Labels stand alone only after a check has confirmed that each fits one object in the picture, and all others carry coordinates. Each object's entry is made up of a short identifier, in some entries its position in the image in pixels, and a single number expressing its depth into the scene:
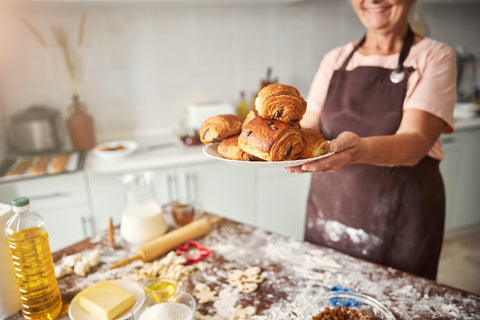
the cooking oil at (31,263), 0.83
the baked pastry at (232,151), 0.89
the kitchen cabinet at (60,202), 1.86
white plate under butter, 0.84
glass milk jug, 1.17
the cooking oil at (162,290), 0.85
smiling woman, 1.25
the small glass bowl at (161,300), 0.80
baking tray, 1.84
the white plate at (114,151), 2.05
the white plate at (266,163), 0.81
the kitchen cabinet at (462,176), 2.67
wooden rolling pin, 1.09
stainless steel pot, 2.12
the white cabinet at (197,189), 2.02
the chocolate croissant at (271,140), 0.84
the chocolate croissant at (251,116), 0.94
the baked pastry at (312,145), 0.91
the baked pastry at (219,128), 0.96
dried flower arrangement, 2.21
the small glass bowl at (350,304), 0.81
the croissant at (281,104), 0.87
